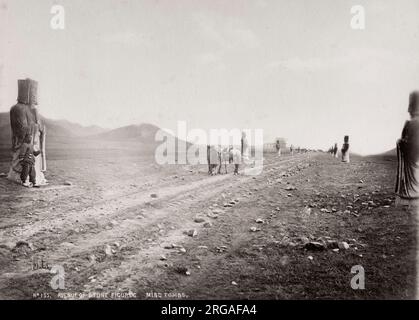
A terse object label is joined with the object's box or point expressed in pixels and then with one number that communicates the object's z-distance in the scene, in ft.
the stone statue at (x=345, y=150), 79.62
